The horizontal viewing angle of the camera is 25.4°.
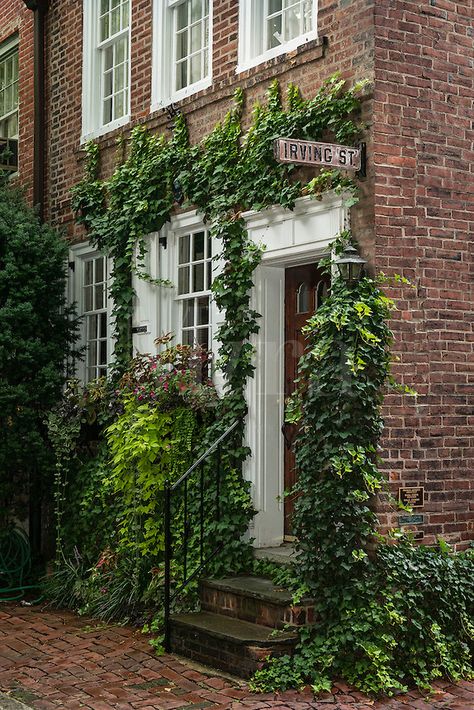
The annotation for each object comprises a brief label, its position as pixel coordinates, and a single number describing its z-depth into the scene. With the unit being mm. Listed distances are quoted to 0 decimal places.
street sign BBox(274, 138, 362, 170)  7270
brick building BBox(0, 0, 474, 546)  7688
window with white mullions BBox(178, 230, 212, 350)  9914
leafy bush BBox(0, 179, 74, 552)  10945
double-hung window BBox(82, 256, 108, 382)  11891
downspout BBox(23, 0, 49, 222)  12758
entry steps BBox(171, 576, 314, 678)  7277
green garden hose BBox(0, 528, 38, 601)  11281
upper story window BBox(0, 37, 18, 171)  14039
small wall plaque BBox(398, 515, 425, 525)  7590
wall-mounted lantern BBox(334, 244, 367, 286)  7465
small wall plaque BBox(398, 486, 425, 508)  7586
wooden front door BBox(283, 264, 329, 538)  8875
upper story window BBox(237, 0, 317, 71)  8883
